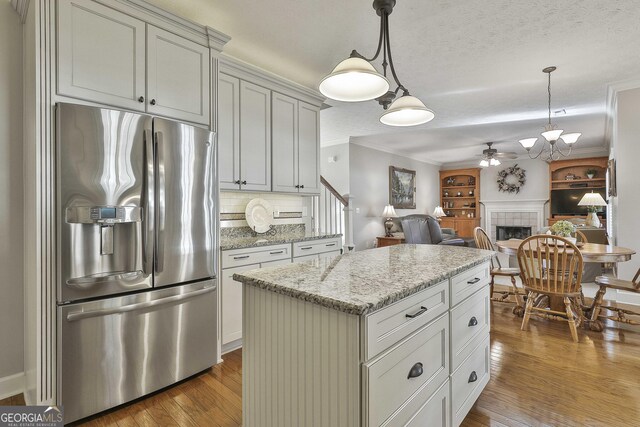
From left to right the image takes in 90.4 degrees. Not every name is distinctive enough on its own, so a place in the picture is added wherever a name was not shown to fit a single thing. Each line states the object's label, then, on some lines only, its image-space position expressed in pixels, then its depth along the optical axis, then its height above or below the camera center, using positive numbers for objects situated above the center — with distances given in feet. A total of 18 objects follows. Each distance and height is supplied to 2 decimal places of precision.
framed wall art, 25.31 +2.05
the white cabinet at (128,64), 5.90 +3.16
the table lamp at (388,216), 22.70 -0.25
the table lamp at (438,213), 29.07 -0.08
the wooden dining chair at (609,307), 9.73 -3.00
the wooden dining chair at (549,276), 9.43 -2.05
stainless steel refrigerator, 5.70 -0.80
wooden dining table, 9.73 -1.33
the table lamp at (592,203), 17.69 +0.43
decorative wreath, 29.14 +3.05
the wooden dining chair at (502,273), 11.62 -2.32
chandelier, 11.19 +3.21
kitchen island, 3.39 -1.63
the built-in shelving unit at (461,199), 31.48 +1.34
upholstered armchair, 19.38 -1.09
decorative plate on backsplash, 10.79 -0.05
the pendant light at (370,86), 5.00 +2.21
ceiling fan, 22.40 +4.08
